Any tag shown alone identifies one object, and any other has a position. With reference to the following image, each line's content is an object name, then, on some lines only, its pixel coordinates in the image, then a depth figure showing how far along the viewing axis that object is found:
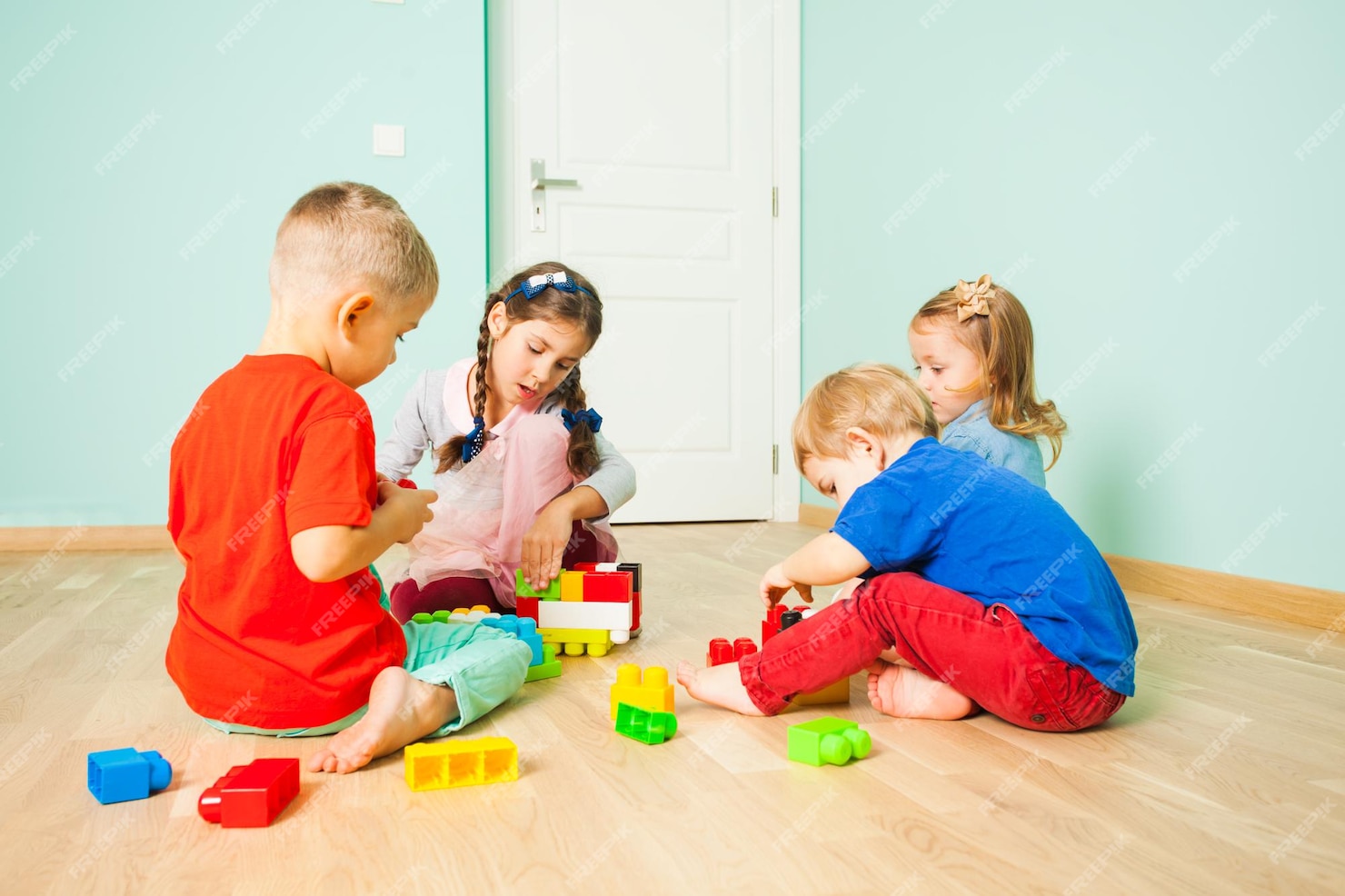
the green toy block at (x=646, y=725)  1.24
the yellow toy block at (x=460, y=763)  1.07
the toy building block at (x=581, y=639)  1.74
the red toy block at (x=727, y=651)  1.55
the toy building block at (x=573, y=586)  1.73
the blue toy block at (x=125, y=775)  1.03
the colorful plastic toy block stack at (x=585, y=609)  1.73
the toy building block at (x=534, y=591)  1.74
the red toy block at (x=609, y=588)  1.72
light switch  3.44
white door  3.65
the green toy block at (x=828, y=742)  1.15
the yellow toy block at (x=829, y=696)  1.42
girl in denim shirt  2.00
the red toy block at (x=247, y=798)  0.97
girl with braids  1.82
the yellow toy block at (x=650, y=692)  1.33
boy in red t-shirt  1.12
